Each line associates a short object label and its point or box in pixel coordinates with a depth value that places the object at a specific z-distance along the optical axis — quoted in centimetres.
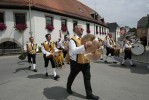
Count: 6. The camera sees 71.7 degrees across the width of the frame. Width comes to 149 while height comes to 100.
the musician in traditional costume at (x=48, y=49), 425
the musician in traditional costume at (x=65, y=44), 686
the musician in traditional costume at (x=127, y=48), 615
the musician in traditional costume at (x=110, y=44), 673
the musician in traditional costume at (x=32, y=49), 541
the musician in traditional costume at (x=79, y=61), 276
